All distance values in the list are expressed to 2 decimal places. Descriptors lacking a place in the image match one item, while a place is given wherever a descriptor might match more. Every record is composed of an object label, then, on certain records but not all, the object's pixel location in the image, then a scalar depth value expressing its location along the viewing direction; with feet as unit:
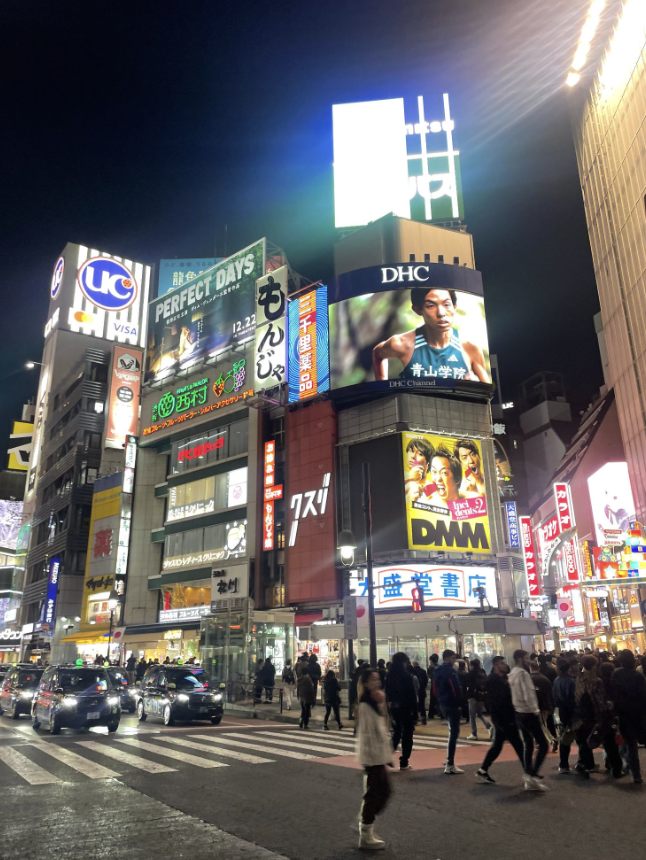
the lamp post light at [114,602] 171.32
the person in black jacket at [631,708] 31.27
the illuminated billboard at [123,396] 199.31
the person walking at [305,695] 63.46
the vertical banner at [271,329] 143.54
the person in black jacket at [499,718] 31.48
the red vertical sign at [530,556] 137.69
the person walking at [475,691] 52.75
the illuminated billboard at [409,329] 131.85
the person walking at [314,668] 73.36
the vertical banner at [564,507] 170.19
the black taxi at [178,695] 65.78
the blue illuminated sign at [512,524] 131.44
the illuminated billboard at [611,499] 164.55
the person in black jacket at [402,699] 37.52
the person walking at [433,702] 66.83
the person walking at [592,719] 32.45
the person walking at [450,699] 34.91
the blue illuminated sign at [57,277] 301.02
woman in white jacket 21.71
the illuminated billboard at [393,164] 172.04
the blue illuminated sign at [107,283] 295.69
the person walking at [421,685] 64.39
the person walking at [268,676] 85.05
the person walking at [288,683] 84.12
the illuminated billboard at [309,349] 140.05
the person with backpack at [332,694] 62.64
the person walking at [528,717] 30.27
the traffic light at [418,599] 99.66
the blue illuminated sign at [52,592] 195.42
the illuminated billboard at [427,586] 119.44
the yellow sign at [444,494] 124.47
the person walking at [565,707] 34.17
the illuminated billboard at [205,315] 165.27
